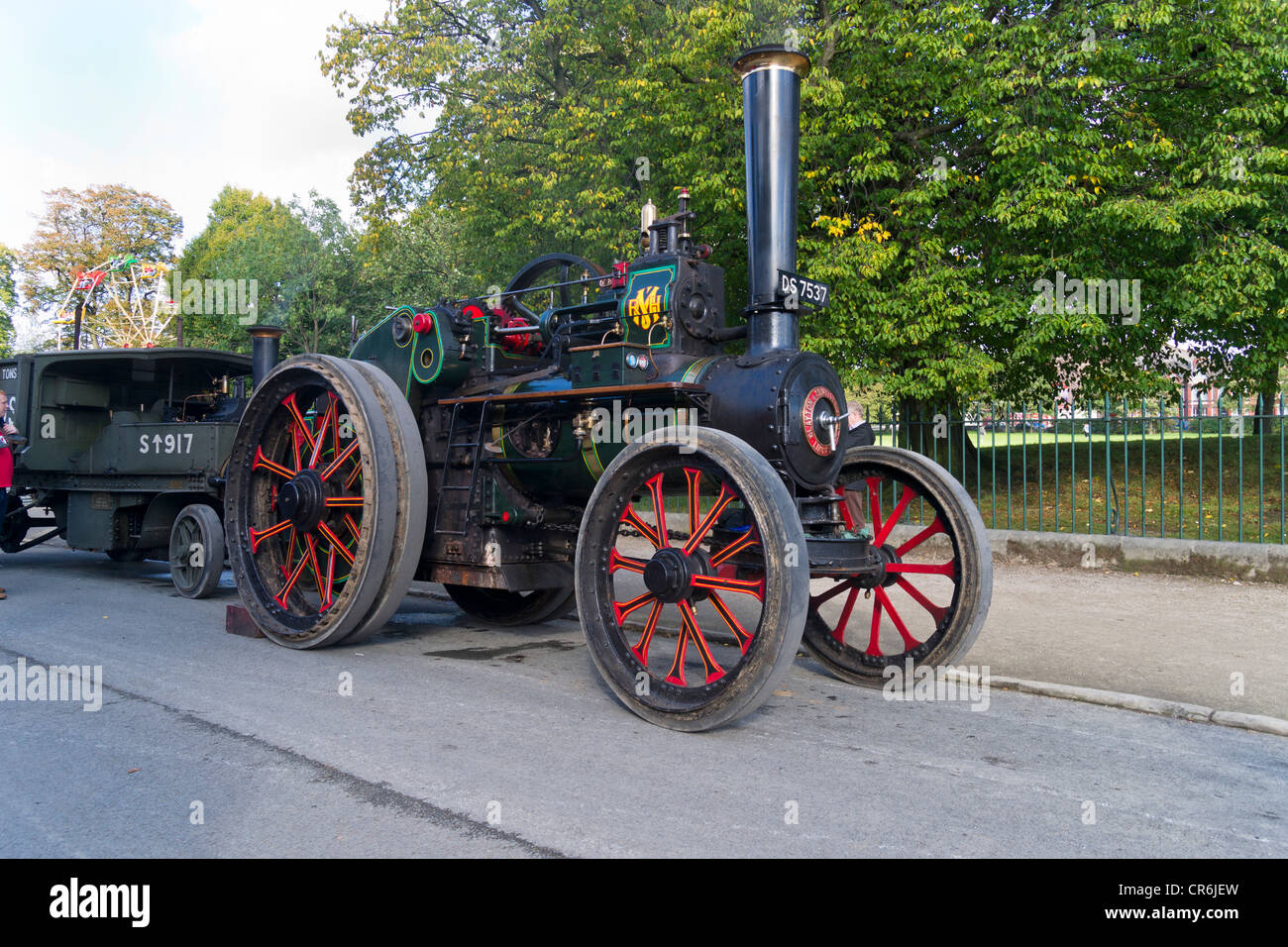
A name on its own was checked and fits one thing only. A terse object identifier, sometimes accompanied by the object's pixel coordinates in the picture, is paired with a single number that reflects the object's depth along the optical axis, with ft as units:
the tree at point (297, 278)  113.29
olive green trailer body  29.01
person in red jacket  27.73
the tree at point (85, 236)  144.97
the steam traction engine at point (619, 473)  14.38
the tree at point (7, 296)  139.74
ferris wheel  129.39
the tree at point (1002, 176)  36.70
